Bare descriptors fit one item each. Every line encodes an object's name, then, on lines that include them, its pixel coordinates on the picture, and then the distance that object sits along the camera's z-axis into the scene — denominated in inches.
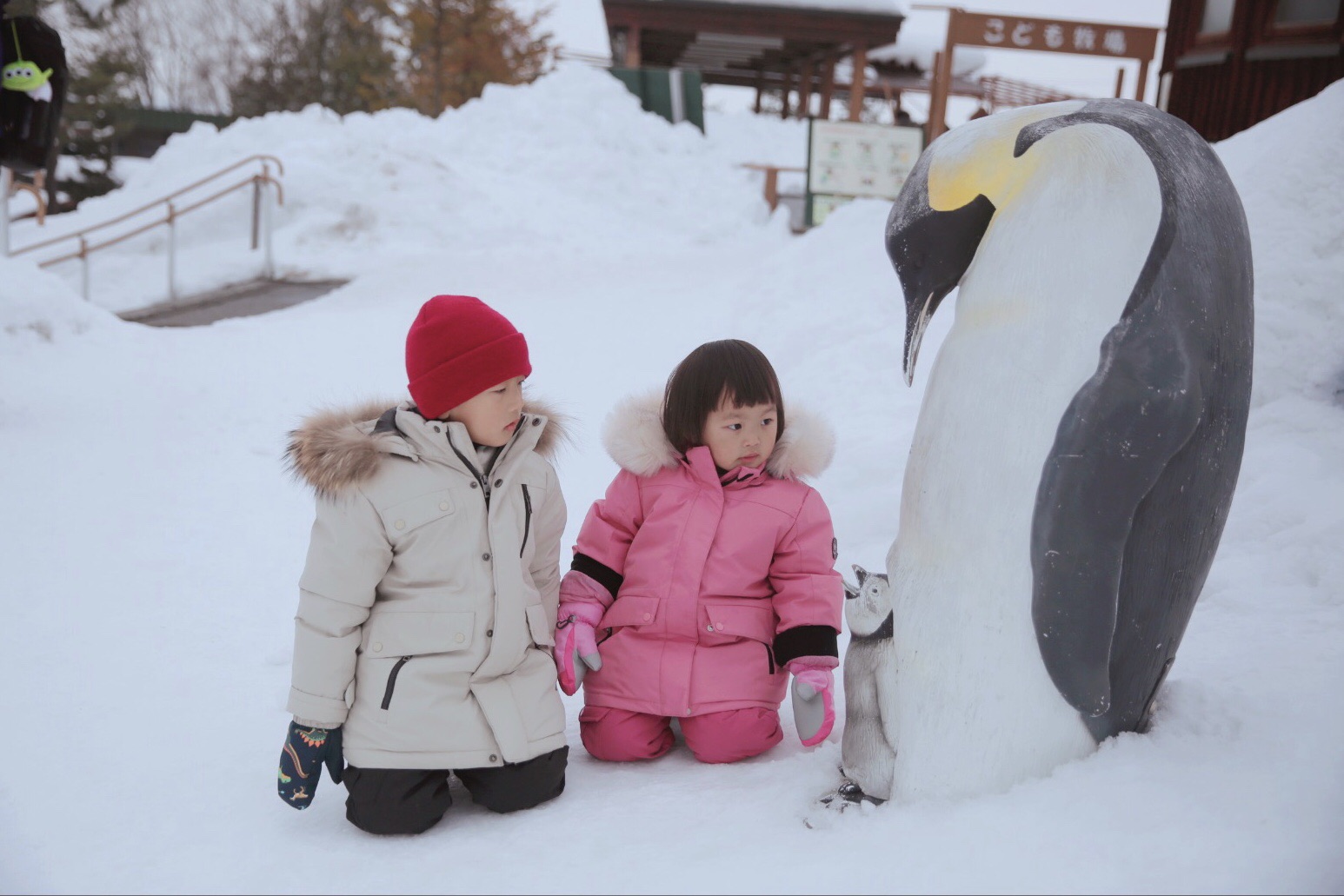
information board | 430.9
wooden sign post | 358.3
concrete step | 291.1
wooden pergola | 551.2
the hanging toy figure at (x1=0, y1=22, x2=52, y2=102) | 179.5
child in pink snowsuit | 82.7
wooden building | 239.5
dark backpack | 181.9
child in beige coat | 71.6
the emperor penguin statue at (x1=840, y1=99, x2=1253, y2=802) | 60.8
